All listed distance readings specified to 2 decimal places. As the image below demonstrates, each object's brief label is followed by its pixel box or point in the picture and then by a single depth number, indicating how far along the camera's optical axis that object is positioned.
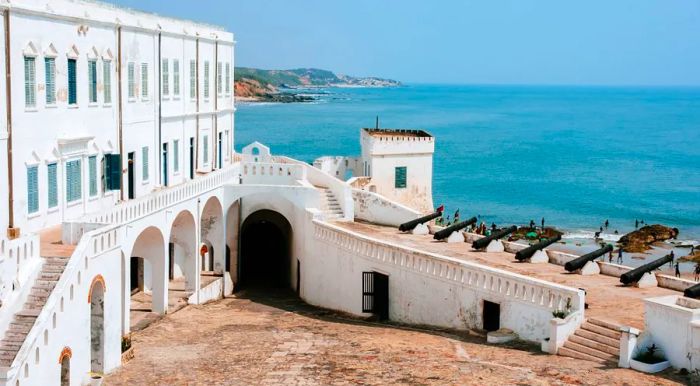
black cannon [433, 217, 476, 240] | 37.19
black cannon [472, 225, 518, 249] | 35.19
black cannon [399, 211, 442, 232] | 38.97
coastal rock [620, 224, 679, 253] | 65.06
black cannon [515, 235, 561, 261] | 33.31
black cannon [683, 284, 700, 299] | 24.61
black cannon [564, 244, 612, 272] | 31.31
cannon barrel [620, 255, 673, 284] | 29.17
